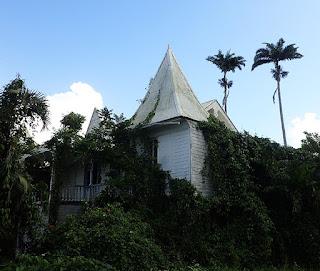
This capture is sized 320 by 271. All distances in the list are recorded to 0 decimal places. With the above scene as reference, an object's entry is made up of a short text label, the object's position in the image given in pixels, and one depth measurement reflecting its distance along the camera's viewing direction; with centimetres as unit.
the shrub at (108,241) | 889
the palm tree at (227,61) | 3276
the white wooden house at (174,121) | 1254
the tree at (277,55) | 2868
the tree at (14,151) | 922
